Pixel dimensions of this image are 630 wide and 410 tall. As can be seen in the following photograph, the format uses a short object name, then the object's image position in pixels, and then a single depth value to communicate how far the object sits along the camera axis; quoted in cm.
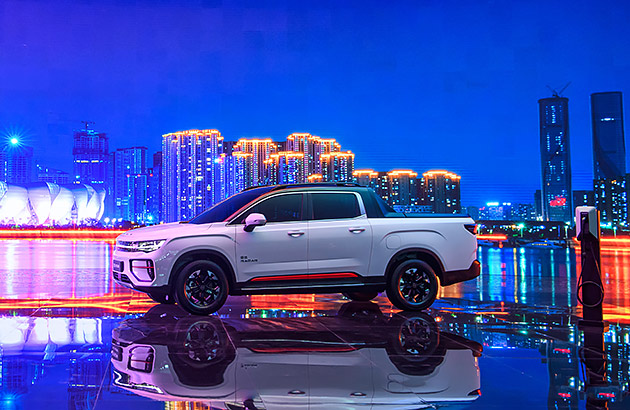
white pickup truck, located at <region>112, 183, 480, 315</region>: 861
